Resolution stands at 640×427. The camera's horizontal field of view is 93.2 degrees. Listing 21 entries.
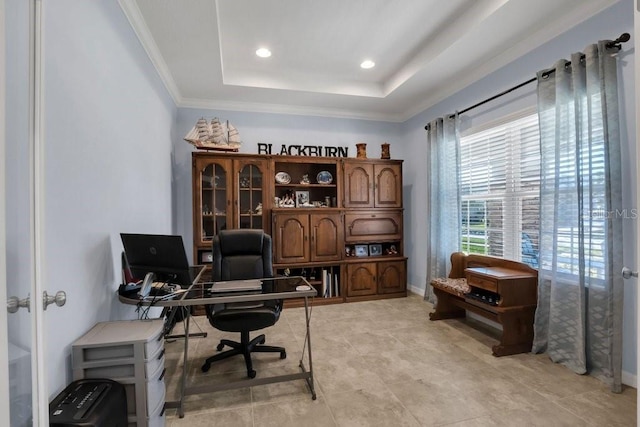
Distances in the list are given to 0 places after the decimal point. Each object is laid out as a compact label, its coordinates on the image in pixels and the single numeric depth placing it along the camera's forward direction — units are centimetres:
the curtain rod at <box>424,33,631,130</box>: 202
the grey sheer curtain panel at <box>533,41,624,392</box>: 210
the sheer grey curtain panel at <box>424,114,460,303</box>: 364
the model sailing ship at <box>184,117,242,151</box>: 366
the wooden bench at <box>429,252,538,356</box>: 260
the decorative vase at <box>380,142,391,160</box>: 441
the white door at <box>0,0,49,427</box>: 91
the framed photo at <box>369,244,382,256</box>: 441
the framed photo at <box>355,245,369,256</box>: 434
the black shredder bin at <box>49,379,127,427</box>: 110
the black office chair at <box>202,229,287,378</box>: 219
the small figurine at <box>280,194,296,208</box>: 412
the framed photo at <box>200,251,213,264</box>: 376
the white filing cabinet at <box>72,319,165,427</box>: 140
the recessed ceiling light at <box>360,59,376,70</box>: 350
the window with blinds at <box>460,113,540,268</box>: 287
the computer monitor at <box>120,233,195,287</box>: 186
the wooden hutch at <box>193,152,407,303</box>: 383
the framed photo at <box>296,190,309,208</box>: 423
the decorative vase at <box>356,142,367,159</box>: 434
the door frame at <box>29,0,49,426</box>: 92
